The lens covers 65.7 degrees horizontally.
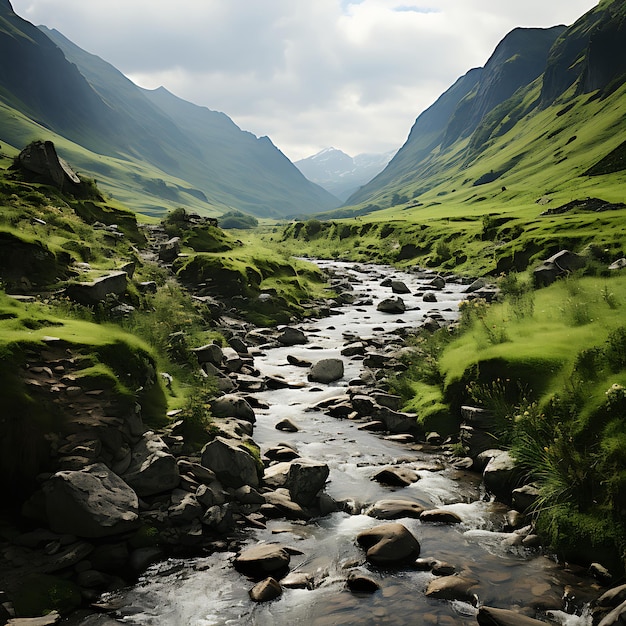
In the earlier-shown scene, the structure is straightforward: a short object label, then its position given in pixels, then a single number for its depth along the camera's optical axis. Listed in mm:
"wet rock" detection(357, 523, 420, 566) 9508
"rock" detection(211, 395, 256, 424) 16219
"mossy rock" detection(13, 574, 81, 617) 7367
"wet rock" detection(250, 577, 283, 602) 8500
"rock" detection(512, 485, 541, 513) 10633
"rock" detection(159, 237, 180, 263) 42875
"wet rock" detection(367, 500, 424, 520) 11266
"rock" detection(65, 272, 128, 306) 16594
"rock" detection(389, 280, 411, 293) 51406
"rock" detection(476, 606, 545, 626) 7414
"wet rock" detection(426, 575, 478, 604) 8461
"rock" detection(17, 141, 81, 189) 34281
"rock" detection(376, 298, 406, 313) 40406
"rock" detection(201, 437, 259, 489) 11766
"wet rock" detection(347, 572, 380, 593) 8742
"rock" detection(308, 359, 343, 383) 22594
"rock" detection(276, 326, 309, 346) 30328
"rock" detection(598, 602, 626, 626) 6889
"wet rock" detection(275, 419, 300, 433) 16797
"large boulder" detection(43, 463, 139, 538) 8945
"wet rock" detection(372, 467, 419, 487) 12797
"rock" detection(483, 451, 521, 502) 11664
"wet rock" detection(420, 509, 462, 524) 10992
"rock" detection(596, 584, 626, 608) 7514
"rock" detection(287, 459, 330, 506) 11836
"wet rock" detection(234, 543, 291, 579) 9195
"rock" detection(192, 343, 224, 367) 20703
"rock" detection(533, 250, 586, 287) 27828
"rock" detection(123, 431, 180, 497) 10469
